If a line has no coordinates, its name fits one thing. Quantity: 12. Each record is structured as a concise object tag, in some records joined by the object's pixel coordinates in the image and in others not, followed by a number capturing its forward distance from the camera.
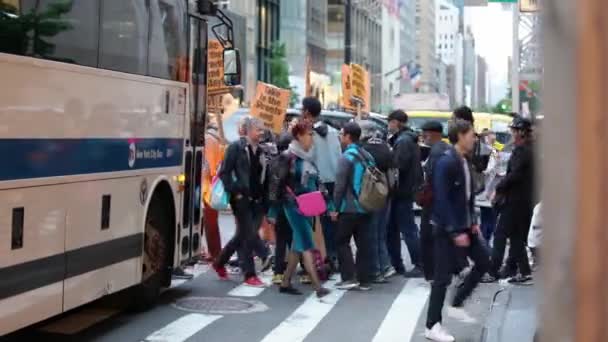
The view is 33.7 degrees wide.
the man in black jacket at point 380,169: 10.79
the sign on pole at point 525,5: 13.21
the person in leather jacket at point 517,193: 10.62
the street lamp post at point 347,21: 78.19
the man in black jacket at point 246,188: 10.64
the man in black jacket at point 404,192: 11.83
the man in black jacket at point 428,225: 9.39
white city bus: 6.16
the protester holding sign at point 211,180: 12.13
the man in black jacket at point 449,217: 7.71
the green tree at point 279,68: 60.62
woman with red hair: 10.20
